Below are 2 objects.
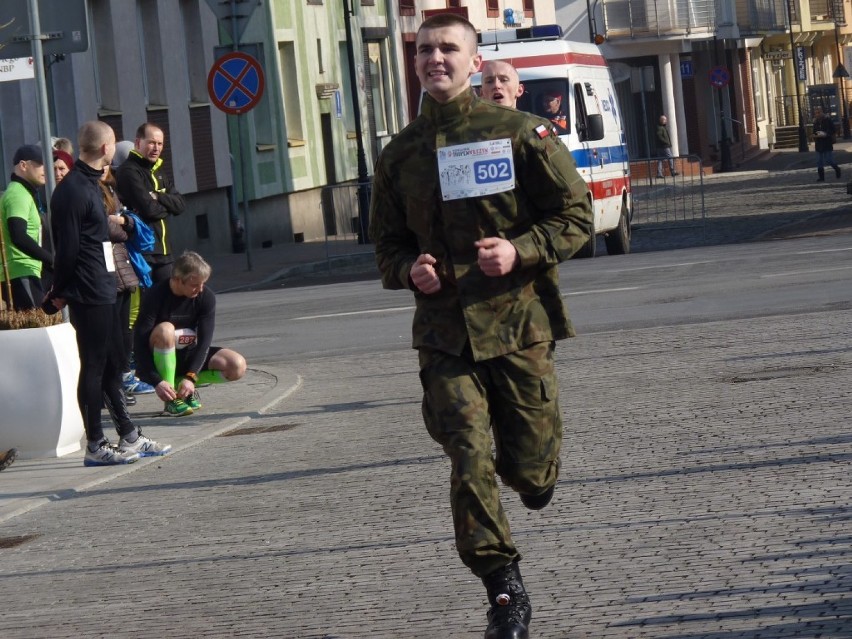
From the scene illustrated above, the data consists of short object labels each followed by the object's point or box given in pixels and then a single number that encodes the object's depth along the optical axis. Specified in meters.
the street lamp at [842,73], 78.25
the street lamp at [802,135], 69.56
